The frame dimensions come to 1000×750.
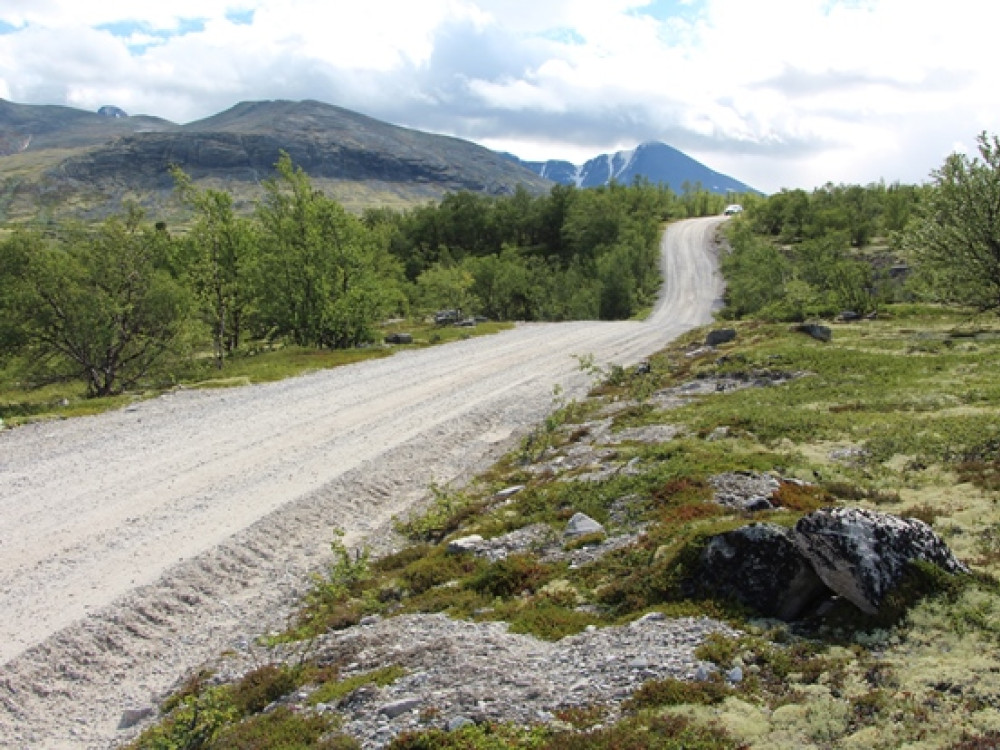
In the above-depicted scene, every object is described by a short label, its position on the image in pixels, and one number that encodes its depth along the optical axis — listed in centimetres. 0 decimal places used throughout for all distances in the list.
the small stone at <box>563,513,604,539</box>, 1570
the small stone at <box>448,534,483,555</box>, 1625
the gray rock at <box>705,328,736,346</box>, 4456
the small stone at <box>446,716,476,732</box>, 877
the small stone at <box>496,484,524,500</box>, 2027
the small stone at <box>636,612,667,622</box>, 1129
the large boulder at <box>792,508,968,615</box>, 1005
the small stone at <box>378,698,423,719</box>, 941
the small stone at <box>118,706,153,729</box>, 1152
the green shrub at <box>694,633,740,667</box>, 974
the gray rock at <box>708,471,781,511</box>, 1528
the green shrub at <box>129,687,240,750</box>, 1002
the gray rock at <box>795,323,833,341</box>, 4047
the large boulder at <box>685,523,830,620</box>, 1089
